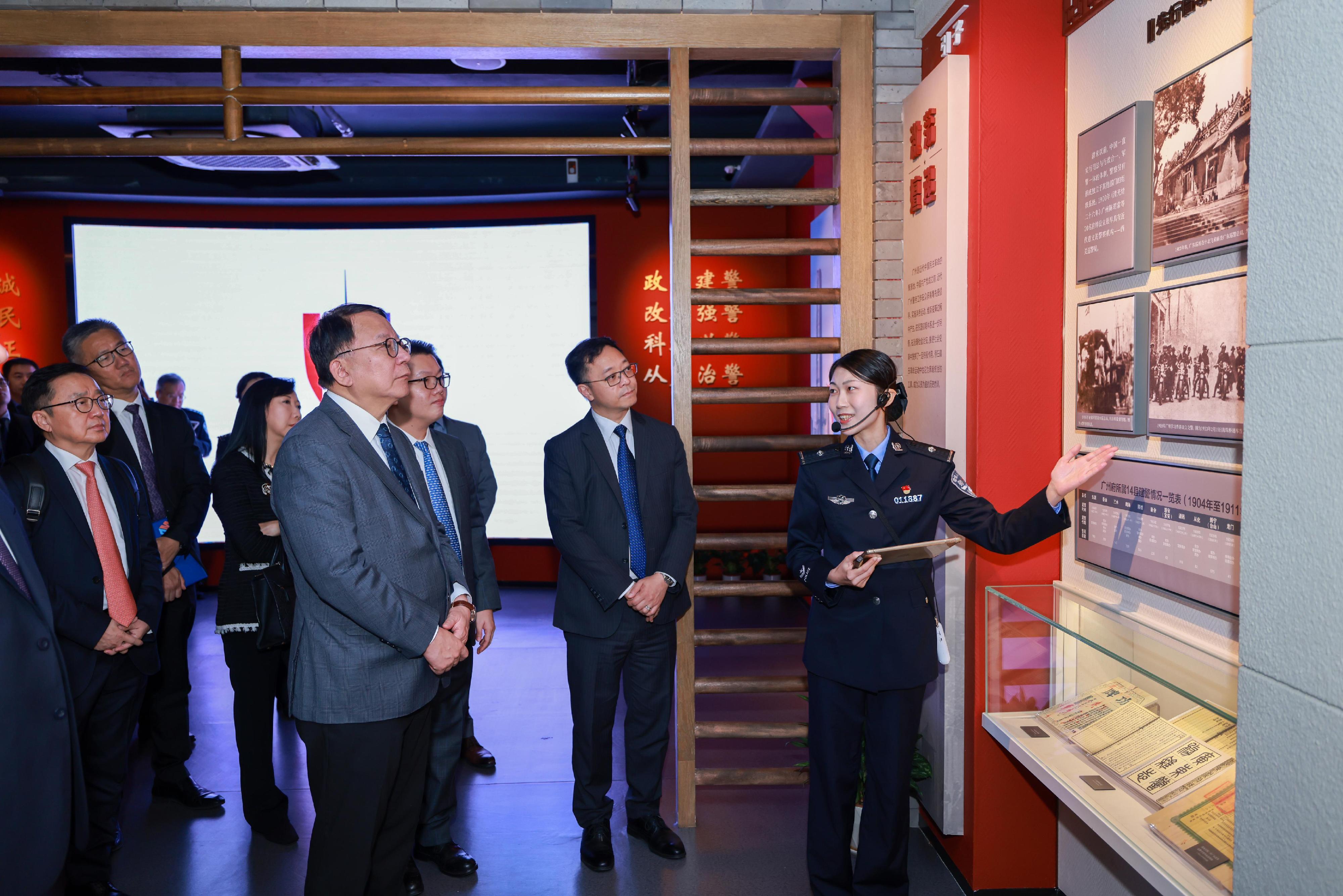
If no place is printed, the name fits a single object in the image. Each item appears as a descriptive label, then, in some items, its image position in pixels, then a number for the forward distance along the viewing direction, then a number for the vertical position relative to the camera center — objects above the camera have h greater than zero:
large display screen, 7.66 +0.90
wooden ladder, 3.50 +0.41
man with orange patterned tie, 2.79 -0.60
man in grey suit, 2.19 -0.53
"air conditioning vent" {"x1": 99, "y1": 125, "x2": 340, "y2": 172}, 5.71 +1.83
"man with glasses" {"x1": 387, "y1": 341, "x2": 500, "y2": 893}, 3.05 -0.70
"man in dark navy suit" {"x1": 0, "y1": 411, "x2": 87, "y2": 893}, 2.19 -0.89
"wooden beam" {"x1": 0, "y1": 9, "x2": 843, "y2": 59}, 3.39 +1.50
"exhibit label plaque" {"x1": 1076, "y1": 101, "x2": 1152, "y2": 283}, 2.43 +0.60
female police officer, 2.71 -0.71
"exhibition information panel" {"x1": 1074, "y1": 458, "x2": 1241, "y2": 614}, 2.10 -0.37
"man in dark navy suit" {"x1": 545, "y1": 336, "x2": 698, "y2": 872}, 3.21 -0.64
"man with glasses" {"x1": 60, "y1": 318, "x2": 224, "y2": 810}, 3.64 -0.42
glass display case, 1.72 -0.82
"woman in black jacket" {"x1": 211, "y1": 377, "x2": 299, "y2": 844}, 3.29 -0.66
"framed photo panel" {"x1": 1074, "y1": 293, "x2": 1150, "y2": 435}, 2.46 +0.09
